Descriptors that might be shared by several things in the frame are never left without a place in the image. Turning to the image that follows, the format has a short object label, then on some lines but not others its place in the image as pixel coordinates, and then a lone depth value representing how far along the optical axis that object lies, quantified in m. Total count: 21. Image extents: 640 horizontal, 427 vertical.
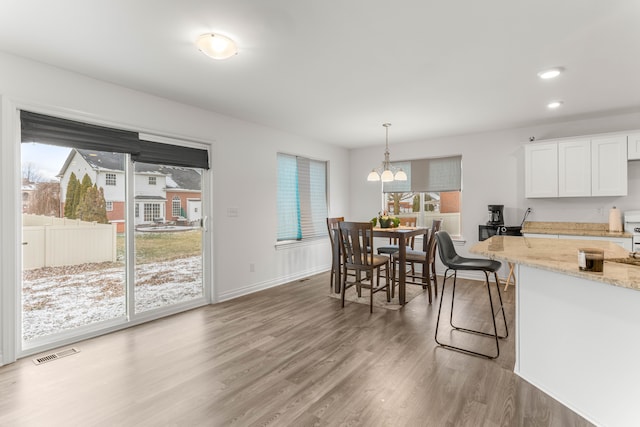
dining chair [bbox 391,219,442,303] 4.03
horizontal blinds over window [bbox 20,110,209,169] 2.64
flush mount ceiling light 2.23
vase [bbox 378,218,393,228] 4.47
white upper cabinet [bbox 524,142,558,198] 4.43
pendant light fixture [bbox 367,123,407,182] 4.48
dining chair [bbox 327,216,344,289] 4.37
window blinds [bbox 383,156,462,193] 5.54
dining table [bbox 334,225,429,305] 3.88
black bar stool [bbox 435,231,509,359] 2.55
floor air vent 2.51
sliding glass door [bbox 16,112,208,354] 2.72
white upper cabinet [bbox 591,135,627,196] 4.00
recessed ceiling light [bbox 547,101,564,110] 3.72
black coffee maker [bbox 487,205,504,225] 4.87
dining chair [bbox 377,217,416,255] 4.45
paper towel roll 4.12
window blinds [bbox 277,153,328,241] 5.19
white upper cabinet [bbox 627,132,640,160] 3.91
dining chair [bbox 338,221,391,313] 3.65
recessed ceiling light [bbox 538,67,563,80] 2.81
